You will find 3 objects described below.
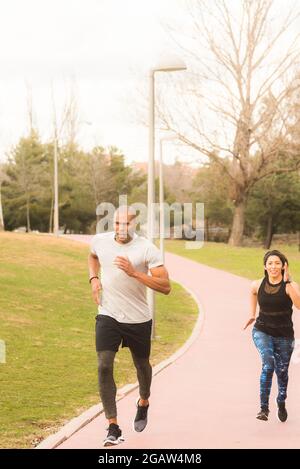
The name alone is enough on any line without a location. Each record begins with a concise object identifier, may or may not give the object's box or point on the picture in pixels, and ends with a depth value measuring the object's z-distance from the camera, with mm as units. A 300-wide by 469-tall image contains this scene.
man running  6281
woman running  7062
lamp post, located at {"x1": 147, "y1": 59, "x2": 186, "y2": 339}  13109
